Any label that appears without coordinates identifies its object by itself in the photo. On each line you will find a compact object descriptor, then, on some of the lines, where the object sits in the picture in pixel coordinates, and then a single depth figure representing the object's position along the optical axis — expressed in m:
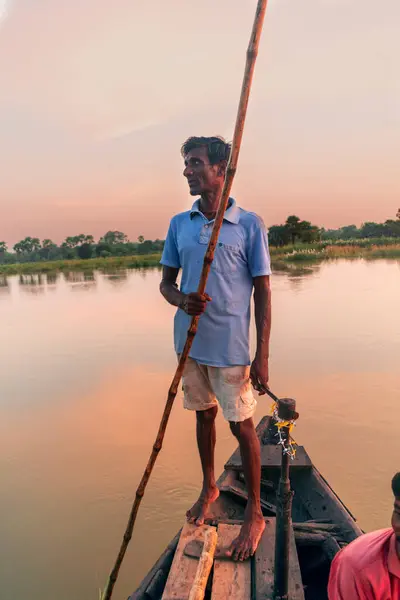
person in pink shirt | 1.16
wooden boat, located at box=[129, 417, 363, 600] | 1.91
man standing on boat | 2.07
